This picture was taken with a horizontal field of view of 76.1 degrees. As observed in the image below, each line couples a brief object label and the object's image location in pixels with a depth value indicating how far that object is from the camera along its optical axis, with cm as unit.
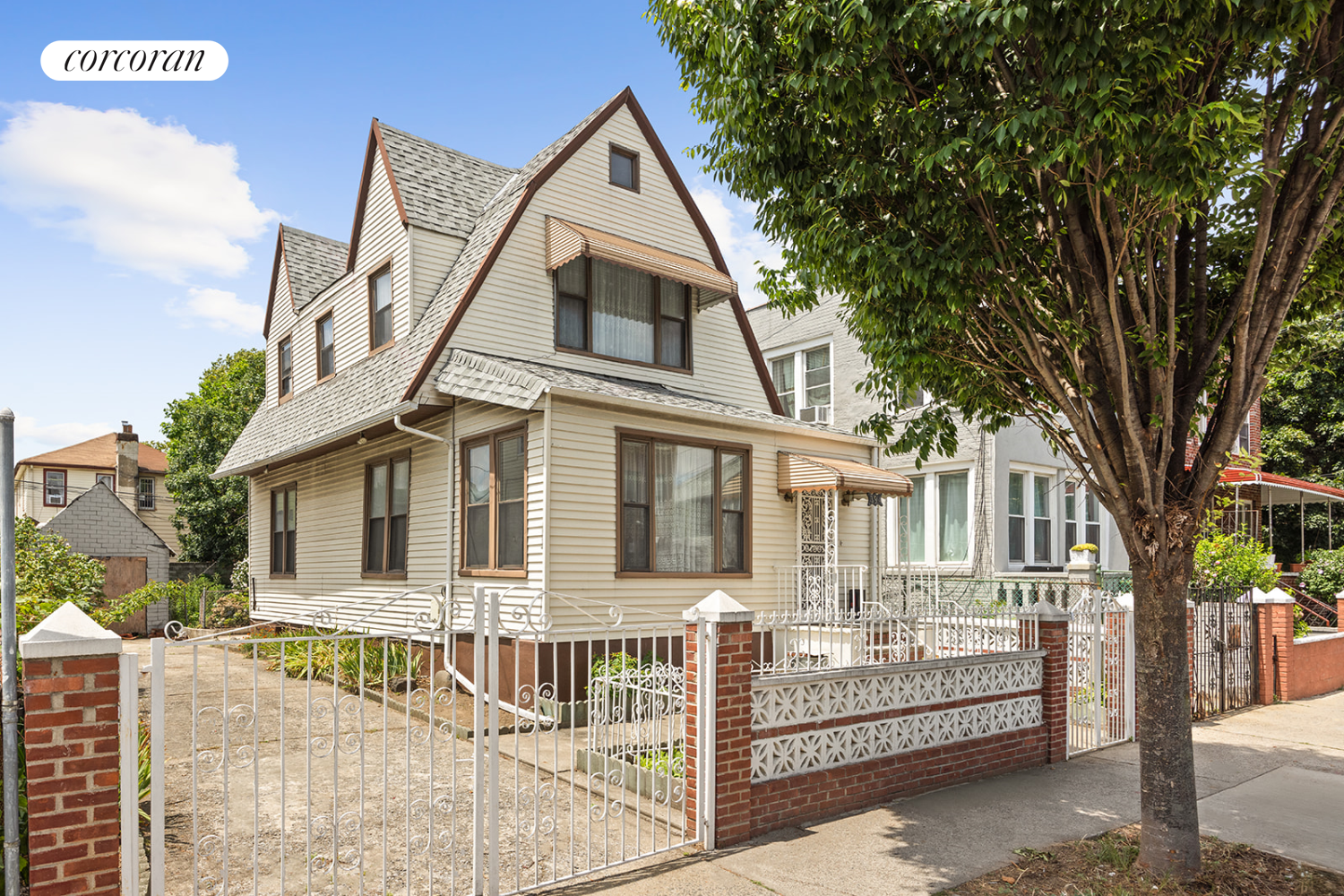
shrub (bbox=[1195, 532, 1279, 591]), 1520
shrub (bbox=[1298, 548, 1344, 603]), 2149
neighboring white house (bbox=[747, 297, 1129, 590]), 1841
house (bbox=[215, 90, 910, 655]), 1188
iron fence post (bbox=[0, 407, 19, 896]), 393
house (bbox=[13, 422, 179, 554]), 4475
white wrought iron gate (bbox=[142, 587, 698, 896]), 533
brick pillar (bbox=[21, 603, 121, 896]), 391
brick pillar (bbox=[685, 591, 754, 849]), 630
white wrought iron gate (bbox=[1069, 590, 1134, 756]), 1010
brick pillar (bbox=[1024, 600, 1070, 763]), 916
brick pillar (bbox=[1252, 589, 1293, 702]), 1304
